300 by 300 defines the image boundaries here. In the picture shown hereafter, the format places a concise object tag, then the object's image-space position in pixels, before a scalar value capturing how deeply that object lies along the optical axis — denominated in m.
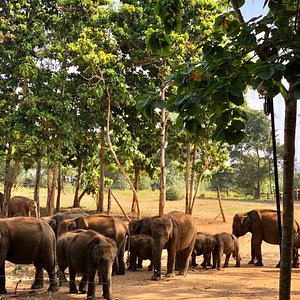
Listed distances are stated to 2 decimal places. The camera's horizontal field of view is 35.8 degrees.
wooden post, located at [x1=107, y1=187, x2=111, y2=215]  20.50
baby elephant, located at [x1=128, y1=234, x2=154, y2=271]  11.61
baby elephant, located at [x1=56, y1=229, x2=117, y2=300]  7.47
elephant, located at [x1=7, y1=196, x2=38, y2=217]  22.42
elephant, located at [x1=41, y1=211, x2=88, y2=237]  13.37
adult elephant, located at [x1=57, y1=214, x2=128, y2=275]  11.45
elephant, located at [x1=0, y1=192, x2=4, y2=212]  26.92
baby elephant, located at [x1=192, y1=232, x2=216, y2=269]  12.56
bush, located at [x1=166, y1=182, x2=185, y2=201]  45.53
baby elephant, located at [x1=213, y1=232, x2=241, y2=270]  12.23
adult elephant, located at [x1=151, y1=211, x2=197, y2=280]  10.54
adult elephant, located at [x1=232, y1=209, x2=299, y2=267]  14.10
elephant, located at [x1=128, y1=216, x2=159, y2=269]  12.84
